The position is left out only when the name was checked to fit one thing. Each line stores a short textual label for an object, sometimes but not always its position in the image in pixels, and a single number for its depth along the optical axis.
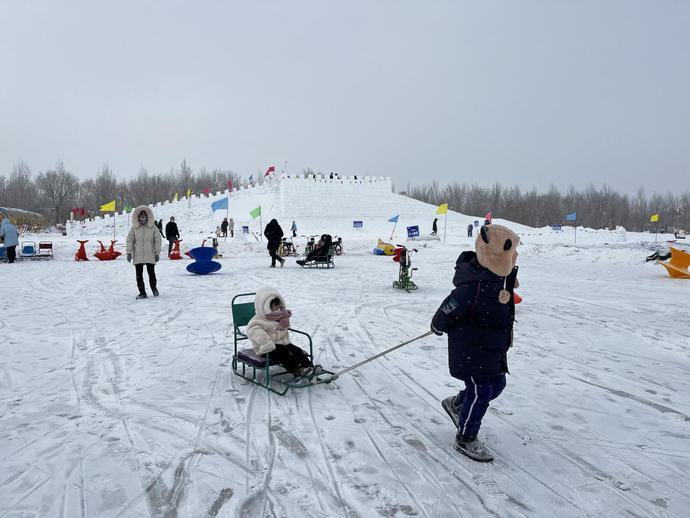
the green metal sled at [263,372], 4.22
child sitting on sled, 4.25
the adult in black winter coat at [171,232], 18.16
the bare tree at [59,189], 57.81
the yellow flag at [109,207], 22.24
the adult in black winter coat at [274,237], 15.68
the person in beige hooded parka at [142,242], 9.05
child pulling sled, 2.87
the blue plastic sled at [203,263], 13.88
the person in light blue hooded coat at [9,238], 16.16
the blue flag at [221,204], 24.00
